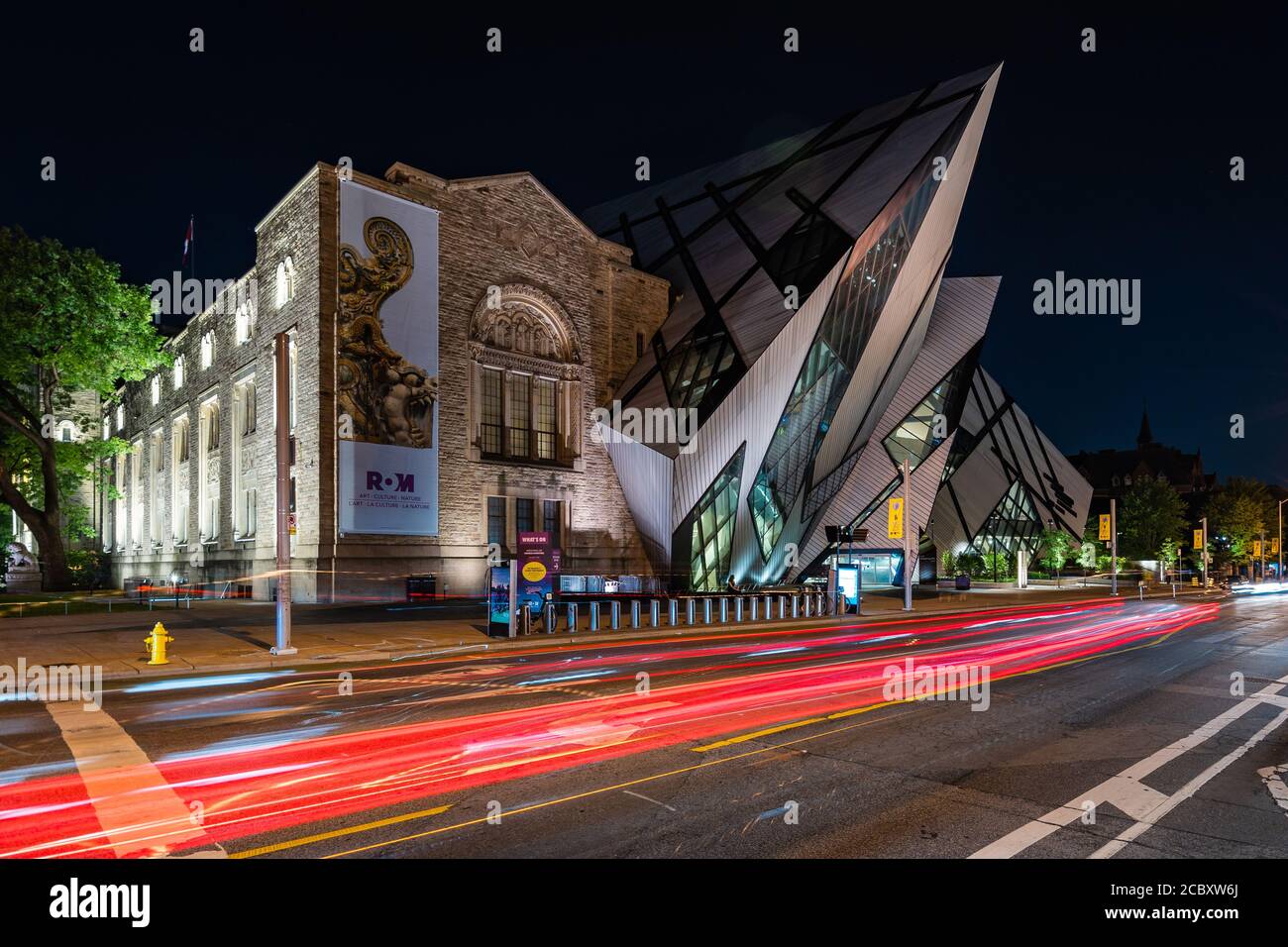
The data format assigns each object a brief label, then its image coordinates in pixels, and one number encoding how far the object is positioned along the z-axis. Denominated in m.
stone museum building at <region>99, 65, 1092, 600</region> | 30.94
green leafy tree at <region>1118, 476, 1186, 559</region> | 76.50
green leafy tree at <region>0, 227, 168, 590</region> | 30.17
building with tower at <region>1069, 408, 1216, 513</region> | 125.44
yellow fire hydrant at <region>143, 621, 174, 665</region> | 14.21
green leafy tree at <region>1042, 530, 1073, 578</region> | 66.25
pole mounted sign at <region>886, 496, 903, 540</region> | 34.97
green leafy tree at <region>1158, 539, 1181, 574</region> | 74.94
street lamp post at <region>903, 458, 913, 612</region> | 31.88
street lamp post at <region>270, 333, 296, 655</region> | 15.81
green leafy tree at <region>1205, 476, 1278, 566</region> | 88.44
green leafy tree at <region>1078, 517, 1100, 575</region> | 73.25
